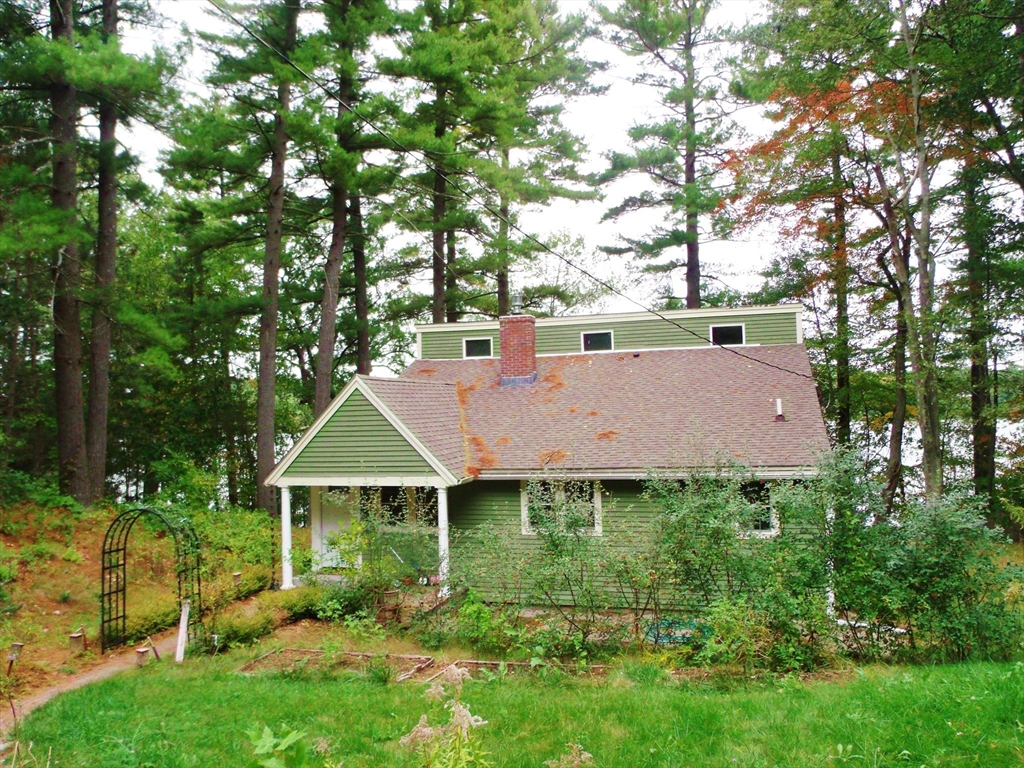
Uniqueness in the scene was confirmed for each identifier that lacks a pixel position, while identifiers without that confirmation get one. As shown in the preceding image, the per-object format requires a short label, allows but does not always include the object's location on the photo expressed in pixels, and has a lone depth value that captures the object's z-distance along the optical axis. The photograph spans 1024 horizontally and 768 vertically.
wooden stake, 8.51
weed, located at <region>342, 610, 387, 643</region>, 8.63
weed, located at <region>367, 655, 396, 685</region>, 7.24
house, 12.02
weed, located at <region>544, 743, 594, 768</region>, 4.40
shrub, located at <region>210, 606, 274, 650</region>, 9.07
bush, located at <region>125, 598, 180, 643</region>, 9.49
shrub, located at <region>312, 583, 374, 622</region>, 9.62
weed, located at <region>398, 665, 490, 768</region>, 2.70
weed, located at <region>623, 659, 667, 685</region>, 6.99
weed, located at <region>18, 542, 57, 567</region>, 11.10
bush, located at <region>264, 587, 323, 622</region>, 10.62
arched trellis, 9.16
